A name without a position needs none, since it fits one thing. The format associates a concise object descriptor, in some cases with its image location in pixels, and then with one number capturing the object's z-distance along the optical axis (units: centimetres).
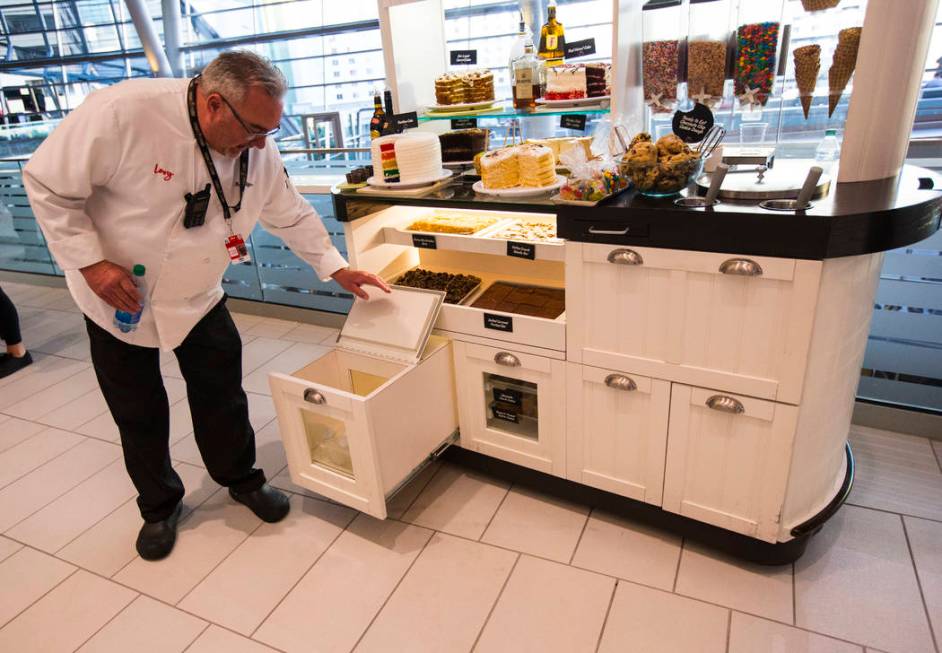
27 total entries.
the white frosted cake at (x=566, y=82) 210
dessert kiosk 149
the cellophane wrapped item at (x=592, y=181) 172
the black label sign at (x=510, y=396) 214
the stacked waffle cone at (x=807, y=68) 166
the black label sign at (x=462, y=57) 245
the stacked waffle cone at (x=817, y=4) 160
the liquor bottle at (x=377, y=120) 254
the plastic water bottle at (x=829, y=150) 178
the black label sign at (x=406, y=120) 246
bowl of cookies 164
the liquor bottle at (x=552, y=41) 221
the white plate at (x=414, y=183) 217
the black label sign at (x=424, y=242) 221
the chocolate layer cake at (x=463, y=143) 246
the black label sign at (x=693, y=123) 182
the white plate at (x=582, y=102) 208
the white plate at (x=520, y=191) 193
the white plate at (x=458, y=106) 238
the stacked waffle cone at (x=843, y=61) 160
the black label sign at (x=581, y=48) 212
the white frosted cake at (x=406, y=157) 216
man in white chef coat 154
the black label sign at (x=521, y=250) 193
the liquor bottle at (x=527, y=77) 220
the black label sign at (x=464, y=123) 245
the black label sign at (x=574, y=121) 215
